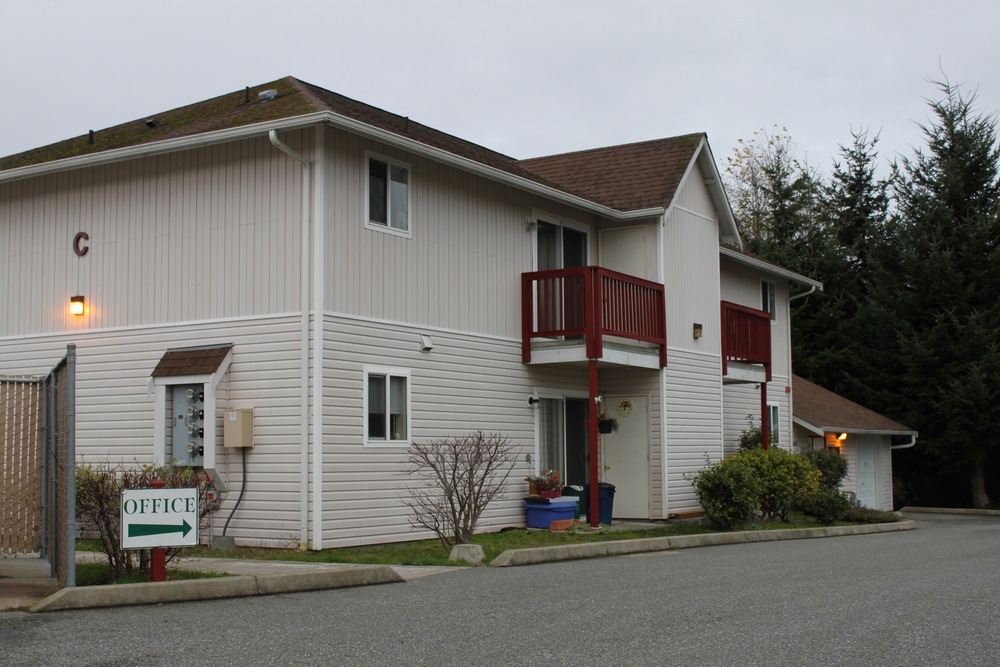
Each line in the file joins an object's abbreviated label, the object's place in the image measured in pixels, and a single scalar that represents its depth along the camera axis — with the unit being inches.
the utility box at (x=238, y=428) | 582.2
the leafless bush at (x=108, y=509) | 404.5
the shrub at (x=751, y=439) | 975.6
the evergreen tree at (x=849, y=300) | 1362.0
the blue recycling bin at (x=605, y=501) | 751.7
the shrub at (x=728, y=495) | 730.2
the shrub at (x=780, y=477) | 825.5
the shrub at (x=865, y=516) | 895.1
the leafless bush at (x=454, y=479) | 561.9
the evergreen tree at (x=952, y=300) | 1244.5
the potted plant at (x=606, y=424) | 793.6
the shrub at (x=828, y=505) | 858.1
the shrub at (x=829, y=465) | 1013.2
